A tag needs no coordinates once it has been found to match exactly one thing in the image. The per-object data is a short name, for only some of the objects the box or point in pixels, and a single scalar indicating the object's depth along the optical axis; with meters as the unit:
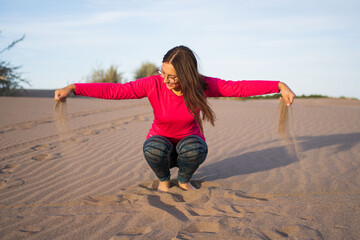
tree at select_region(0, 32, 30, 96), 14.17
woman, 2.93
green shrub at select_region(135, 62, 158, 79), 22.14
